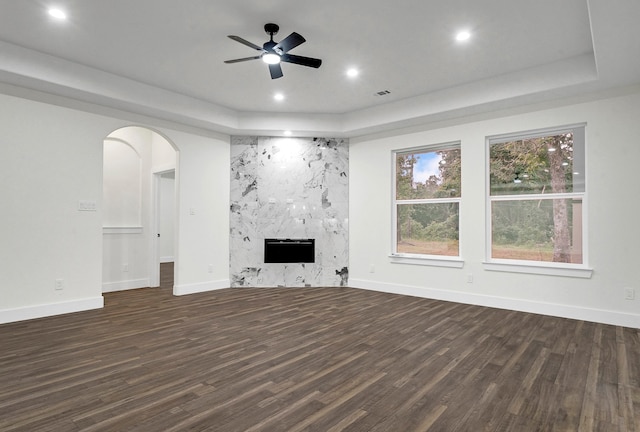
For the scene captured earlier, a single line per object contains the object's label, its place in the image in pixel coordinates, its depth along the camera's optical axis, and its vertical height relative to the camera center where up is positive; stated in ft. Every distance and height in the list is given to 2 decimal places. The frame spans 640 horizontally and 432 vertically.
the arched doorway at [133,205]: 20.21 +0.75
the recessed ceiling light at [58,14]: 10.51 +6.22
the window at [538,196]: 14.94 +0.99
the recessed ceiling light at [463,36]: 11.61 +6.17
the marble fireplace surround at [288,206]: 21.18 +0.70
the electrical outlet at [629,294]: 13.33 -2.87
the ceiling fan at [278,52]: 10.94 +5.48
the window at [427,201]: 18.34 +0.95
